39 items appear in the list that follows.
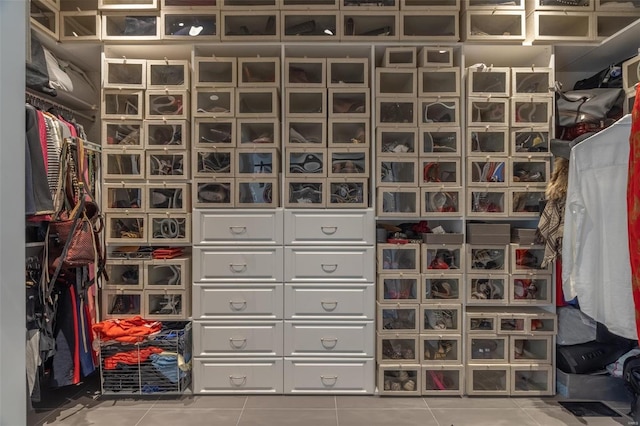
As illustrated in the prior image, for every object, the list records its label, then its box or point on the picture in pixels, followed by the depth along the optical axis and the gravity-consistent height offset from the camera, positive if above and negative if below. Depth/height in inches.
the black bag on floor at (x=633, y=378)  85.1 -37.1
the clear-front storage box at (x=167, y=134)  101.2 +18.9
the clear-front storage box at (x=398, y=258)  100.7 -12.7
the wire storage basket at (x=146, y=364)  96.3 -37.9
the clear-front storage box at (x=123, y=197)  100.6 +2.8
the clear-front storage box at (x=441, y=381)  99.7 -43.5
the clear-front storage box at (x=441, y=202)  100.7 +1.5
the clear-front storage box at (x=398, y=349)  99.8 -35.7
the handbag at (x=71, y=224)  86.2 -3.5
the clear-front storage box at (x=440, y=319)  100.5 -28.3
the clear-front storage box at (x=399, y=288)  100.3 -20.4
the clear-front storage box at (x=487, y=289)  101.0 -20.8
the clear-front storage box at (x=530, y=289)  100.7 -20.7
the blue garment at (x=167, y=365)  96.2 -37.8
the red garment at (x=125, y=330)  94.2 -29.1
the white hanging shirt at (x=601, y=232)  67.4 -4.5
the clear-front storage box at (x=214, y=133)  101.0 +19.2
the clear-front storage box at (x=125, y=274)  100.5 -16.9
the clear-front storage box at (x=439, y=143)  100.7 +17.0
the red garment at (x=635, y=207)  56.8 +0.1
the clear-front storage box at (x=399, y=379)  99.1 -43.1
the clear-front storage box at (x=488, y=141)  101.0 +17.3
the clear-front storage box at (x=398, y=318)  100.0 -28.1
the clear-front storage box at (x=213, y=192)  100.6 +4.0
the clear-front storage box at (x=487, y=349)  100.4 -36.0
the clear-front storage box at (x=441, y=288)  100.8 -20.4
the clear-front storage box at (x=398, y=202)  100.6 +1.5
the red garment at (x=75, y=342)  90.1 -30.4
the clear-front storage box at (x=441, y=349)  100.1 -36.0
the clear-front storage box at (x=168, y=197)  101.0 +2.7
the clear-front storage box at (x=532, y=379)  99.3 -43.4
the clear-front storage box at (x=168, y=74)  101.8 +34.4
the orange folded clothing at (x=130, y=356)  96.2 -35.8
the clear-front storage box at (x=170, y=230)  101.1 -5.6
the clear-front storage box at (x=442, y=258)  101.1 -12.9
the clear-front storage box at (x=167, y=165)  101.2 +10.9
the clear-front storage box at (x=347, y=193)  100.9 +3.8
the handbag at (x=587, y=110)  93.5 +23.4
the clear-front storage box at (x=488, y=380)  99.8 -43.4
